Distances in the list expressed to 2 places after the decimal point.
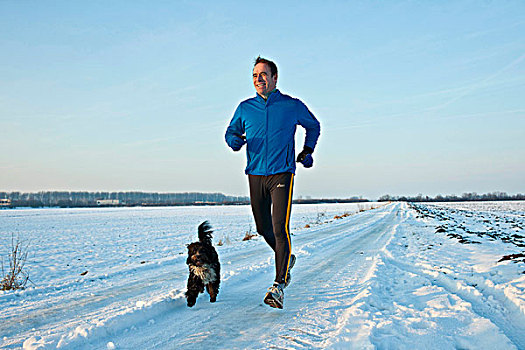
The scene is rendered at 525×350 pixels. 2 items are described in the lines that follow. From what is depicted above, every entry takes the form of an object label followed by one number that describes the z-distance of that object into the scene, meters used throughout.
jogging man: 3.95
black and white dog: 4.09
